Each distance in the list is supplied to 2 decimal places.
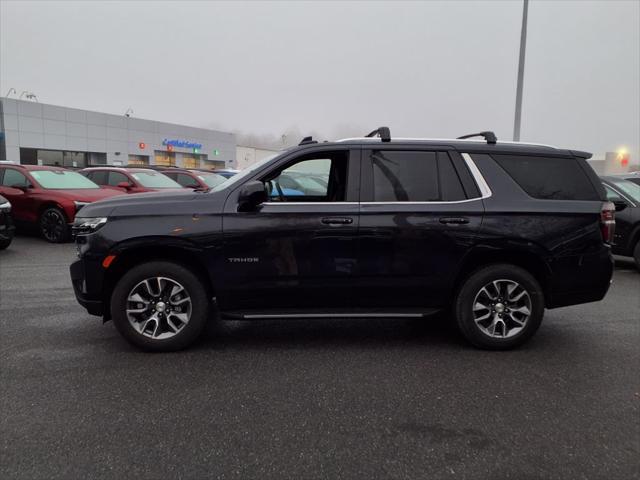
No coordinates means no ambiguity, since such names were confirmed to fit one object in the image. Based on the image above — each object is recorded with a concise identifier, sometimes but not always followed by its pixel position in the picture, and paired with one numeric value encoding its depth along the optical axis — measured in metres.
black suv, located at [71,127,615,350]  4.14
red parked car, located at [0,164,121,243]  10.16
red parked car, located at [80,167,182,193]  12.12
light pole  15.80
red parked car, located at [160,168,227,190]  14.76
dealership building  37.25
